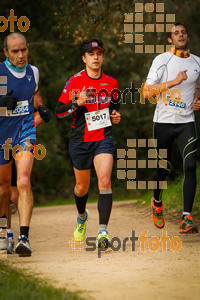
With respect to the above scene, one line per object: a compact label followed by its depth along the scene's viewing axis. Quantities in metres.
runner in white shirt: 16.80
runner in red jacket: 15.71
